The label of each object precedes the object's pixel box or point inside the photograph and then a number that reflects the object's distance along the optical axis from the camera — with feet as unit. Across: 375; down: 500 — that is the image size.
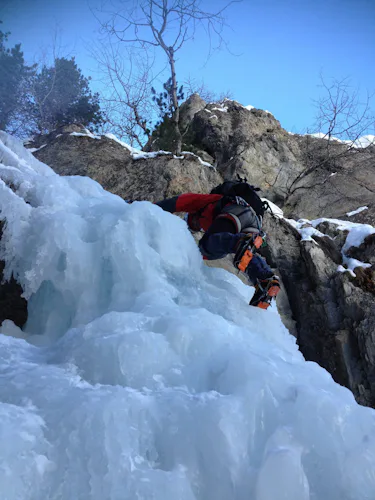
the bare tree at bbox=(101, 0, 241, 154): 32.22
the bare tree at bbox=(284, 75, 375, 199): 39.04
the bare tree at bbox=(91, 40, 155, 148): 38.04
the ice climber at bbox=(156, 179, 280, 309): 11.27
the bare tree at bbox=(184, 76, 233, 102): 56.20
